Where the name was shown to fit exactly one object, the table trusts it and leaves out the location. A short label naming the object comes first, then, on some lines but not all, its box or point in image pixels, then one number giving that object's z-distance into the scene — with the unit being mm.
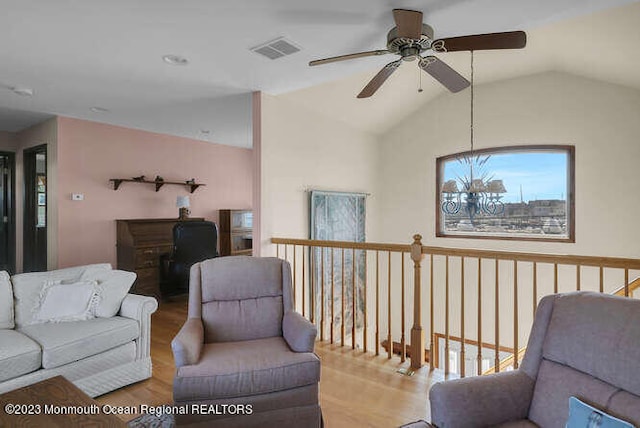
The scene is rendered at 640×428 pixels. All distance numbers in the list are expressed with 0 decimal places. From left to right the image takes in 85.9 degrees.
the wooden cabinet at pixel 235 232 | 5738
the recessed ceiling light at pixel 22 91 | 3314
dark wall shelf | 4712
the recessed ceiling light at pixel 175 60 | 2686
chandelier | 4695
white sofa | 2088
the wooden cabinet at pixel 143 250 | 4504
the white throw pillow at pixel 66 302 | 2482
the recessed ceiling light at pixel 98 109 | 3969
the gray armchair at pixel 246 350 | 1724
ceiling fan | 1765
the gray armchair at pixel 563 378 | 1201
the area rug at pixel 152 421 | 1988
